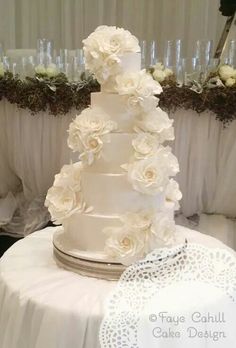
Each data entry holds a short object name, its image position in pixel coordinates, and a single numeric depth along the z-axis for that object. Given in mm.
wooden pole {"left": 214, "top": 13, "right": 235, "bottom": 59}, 2816
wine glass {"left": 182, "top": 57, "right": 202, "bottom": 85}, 2557
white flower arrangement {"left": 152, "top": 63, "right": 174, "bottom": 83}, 2520
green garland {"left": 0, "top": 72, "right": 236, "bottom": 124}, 2469
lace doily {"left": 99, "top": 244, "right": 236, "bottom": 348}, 1051
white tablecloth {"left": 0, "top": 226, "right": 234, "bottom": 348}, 1074
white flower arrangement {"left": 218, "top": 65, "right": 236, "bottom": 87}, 2426
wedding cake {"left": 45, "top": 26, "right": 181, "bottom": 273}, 1201
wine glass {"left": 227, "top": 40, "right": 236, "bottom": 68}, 2613
